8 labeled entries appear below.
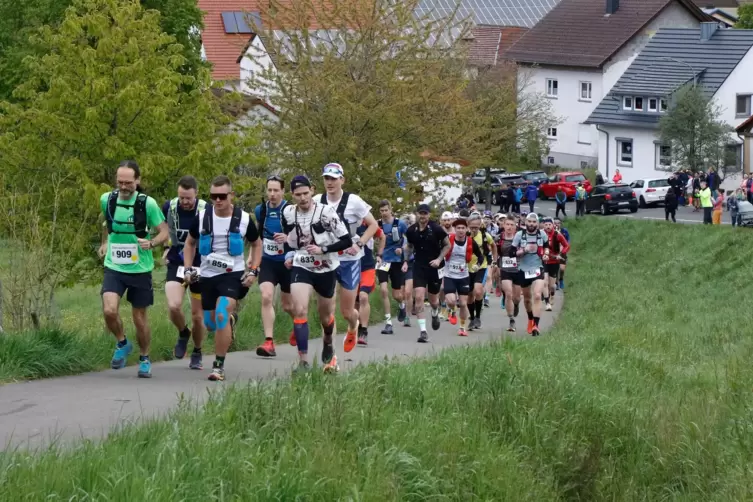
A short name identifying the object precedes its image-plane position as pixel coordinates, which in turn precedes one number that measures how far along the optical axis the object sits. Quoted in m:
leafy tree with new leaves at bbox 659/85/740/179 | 62.50
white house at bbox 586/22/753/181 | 67.00
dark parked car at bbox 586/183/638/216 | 57.16
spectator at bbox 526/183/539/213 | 58.38
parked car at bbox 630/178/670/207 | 60.25
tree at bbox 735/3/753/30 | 92.81
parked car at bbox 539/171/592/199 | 65.06
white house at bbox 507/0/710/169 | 77.44
